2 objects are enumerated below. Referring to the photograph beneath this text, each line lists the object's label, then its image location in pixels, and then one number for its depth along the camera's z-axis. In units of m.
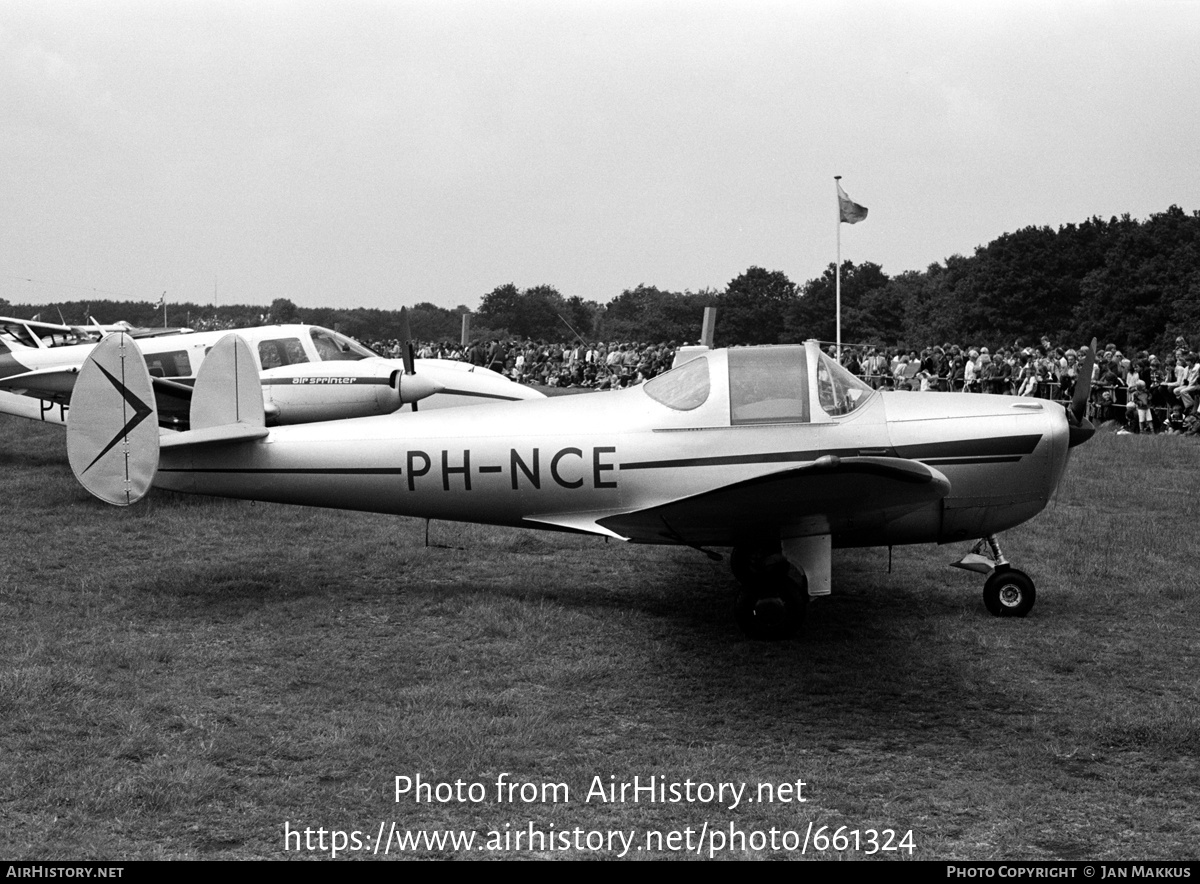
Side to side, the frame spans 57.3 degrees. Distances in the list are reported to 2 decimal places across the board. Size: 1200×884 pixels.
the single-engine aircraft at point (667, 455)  7.17
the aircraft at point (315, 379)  13.39
